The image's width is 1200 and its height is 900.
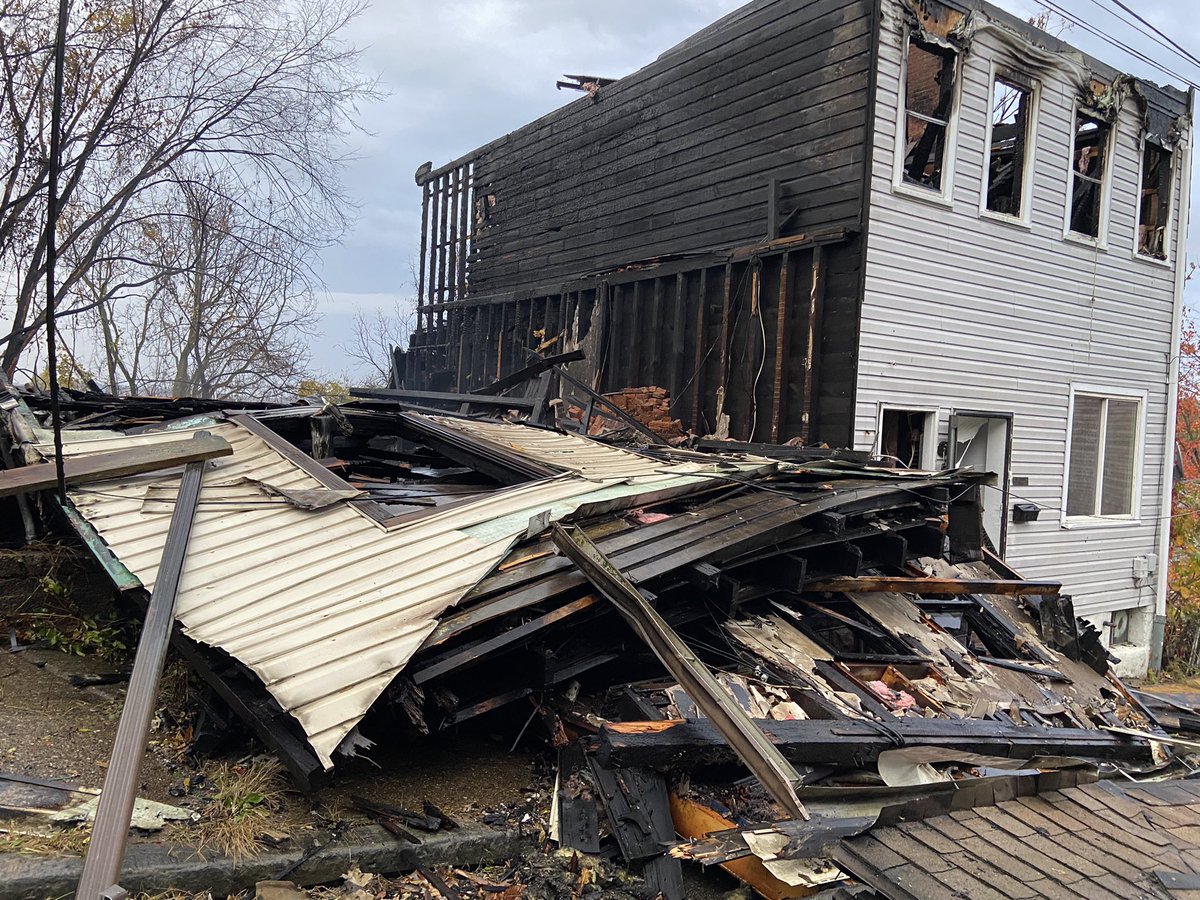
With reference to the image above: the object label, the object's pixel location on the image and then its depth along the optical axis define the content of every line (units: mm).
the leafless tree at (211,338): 14805
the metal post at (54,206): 2842
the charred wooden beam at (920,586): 5488
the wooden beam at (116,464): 4555
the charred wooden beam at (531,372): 9531
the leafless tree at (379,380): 24144
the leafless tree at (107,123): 8500
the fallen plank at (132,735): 2471
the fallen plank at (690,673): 3039
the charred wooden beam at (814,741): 3545
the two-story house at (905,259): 8844
